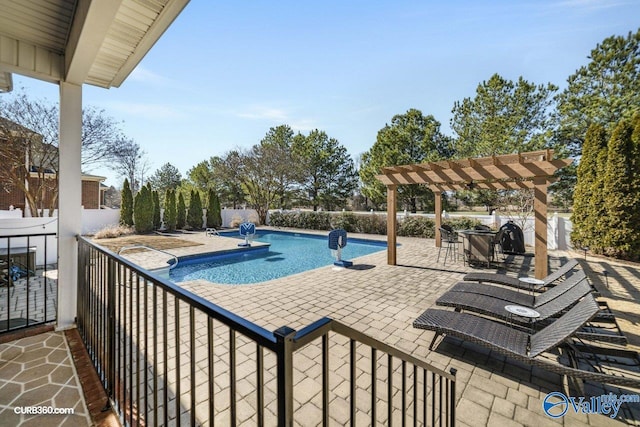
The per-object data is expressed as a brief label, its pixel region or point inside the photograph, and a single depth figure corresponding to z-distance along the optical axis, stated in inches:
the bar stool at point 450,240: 330.0
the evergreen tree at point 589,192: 338.3
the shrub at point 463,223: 481.7
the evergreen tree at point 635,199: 304.3
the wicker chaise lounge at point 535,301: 124.2
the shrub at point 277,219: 785.6
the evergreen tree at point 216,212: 755.4
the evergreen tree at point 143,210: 618.5
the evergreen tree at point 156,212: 668.1
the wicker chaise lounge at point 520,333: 91.7
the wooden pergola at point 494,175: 234.1
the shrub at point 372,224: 607.9
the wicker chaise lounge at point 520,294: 144.6
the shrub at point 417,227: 523.2
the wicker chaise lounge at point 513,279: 176.0
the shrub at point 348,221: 645.9
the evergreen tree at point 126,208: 619.2
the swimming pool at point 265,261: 309.3
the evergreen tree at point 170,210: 678.5
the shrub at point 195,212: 728.3
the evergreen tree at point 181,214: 705.0
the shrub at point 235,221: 767.1
